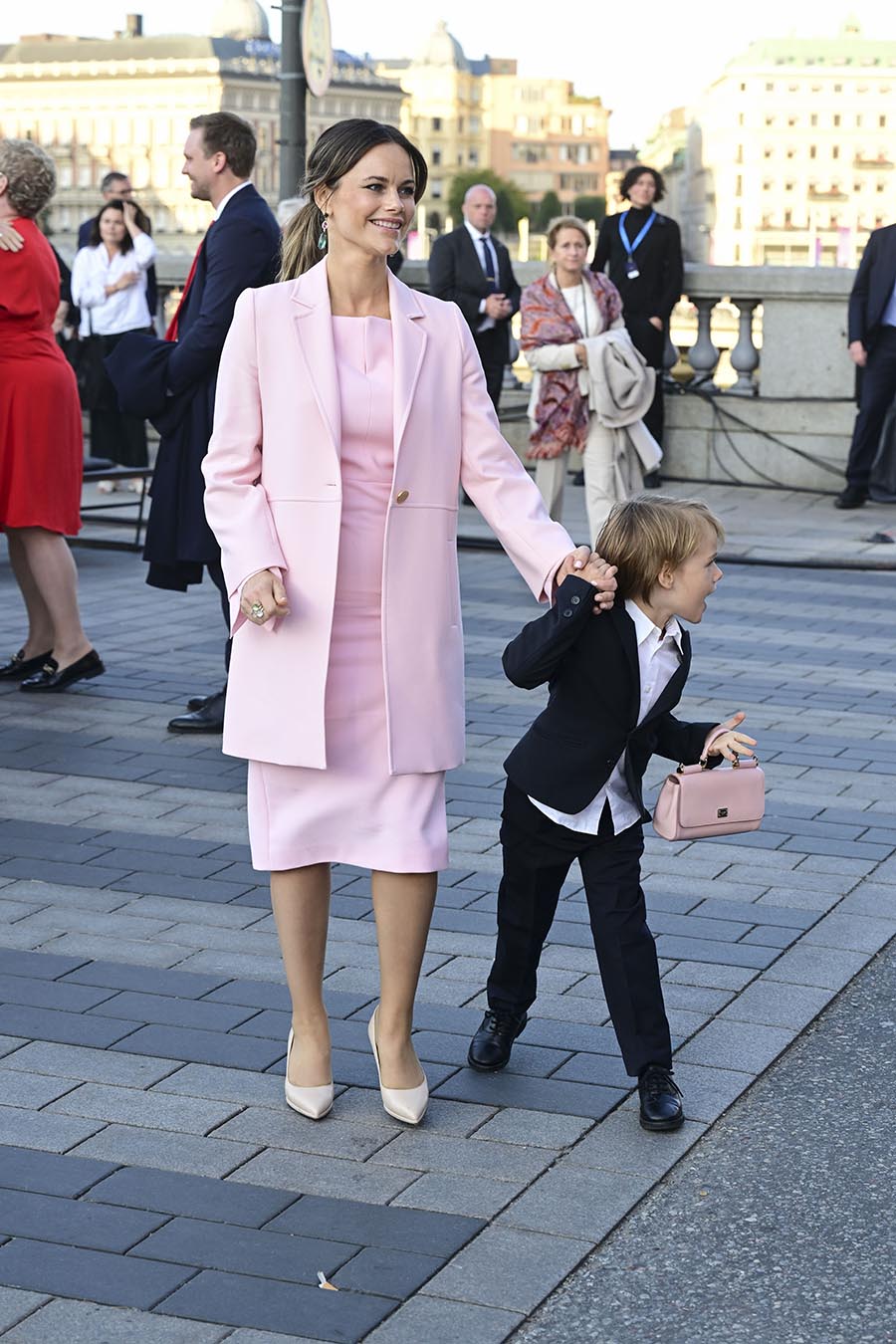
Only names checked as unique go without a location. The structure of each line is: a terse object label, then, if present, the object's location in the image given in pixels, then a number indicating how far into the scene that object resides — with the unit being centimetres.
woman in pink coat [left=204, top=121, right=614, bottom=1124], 383
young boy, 389
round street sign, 1323
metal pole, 1305
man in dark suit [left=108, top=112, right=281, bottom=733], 687
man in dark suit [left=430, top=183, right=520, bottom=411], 1338
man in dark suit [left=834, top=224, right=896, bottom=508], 1295
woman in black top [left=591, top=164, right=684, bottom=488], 1395
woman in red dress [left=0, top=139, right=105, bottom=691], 773
